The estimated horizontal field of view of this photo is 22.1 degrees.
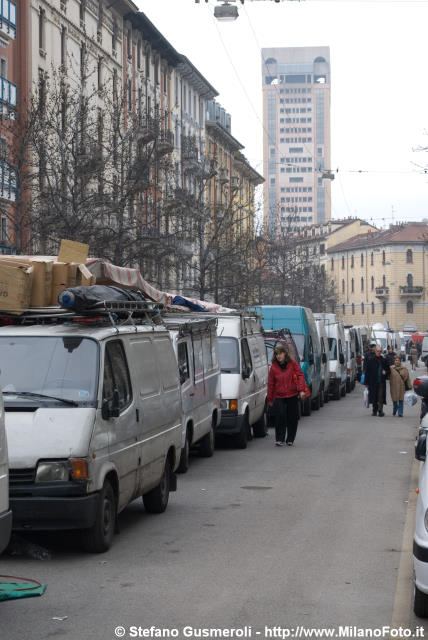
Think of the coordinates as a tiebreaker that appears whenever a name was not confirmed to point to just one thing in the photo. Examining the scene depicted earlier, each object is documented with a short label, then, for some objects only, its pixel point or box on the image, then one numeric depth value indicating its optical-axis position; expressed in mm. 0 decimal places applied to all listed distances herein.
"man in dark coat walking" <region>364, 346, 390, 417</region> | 28906
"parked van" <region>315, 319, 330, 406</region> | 33562
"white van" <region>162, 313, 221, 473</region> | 15516
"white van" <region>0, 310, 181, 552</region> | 8633
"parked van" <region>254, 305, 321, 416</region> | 29078
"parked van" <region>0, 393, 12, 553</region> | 6879
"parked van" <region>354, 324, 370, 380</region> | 53438
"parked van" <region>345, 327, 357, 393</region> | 45281
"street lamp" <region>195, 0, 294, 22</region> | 20078
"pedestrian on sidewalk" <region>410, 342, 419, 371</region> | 74394
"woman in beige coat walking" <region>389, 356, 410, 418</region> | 28234
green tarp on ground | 7270
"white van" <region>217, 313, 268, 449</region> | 19094
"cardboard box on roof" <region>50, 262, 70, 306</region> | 11070
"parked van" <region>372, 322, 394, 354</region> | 73375
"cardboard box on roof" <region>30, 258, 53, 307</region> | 10734
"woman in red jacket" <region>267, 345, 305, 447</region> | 19141
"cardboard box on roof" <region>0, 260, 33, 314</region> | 10141
